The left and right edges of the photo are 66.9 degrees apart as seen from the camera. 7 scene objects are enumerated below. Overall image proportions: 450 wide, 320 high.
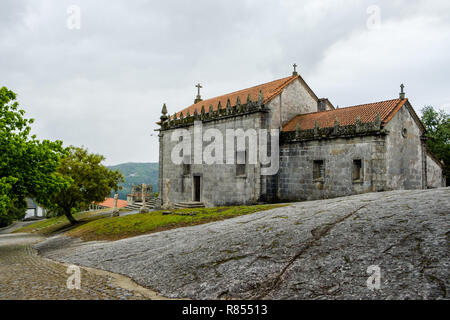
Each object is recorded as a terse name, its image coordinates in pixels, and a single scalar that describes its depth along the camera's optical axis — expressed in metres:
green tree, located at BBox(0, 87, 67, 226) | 19.72
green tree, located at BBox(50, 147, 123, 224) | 34.28
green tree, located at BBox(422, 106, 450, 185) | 40.05
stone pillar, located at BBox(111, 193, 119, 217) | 32.66
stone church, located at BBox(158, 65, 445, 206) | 22.20
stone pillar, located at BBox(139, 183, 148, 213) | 30.34
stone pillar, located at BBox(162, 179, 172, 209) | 29.46
